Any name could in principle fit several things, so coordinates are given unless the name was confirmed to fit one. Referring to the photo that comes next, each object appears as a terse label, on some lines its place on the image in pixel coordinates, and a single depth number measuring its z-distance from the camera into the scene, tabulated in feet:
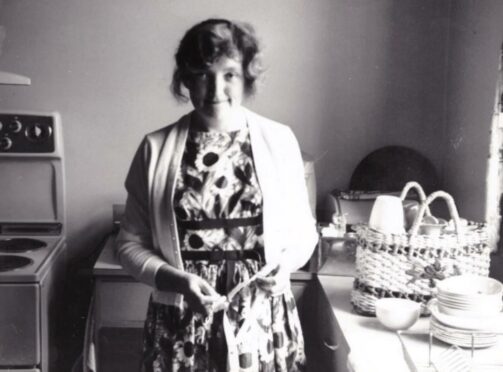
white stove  6.92
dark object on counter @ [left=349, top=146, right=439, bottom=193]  7.96
